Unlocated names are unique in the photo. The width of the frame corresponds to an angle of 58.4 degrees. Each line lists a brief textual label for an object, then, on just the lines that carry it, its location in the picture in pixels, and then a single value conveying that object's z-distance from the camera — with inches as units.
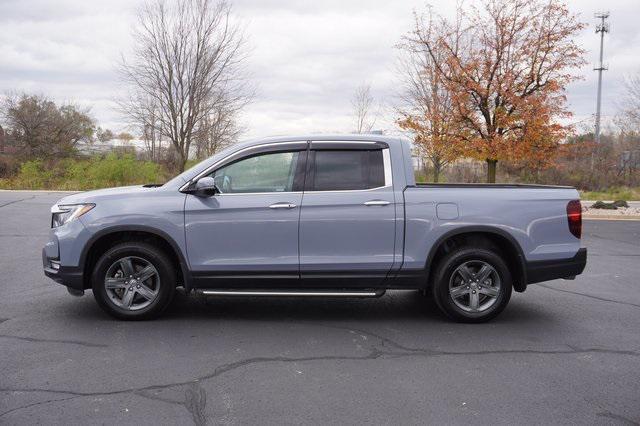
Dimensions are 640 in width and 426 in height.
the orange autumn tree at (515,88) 593.0
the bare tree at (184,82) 807.1
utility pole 2352.4
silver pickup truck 219.1
